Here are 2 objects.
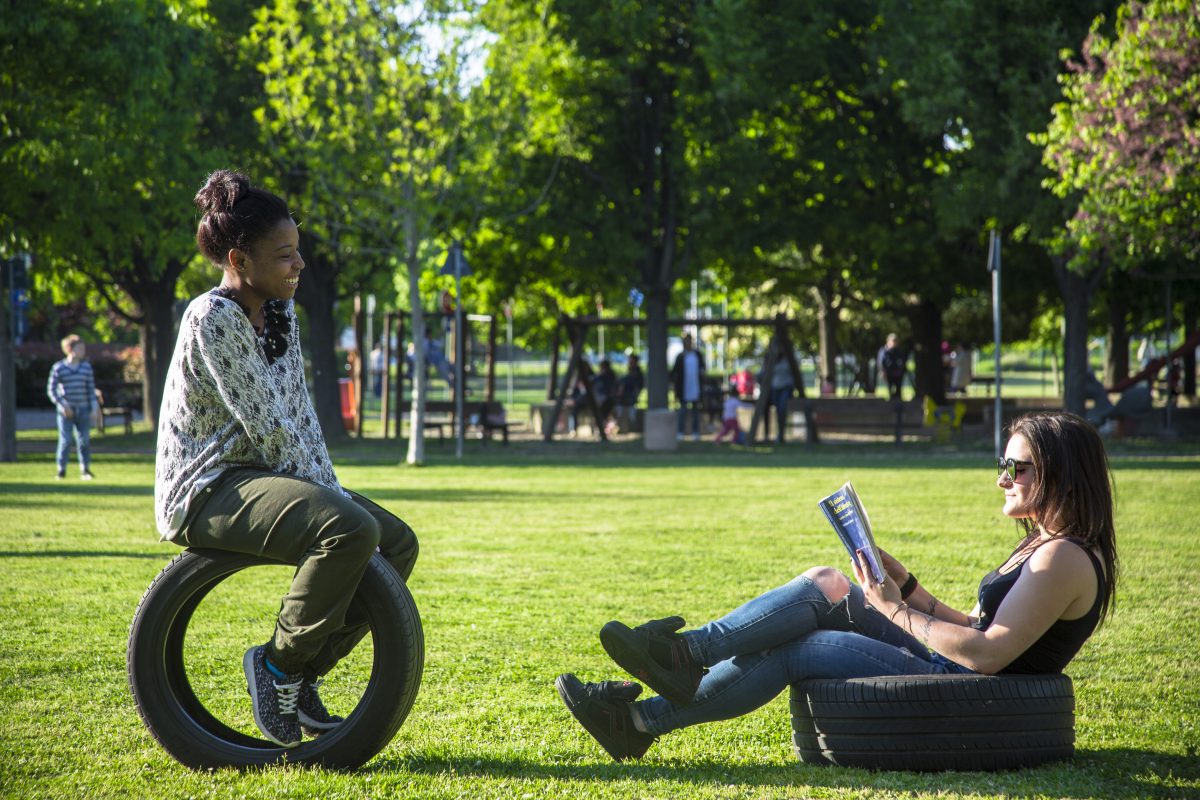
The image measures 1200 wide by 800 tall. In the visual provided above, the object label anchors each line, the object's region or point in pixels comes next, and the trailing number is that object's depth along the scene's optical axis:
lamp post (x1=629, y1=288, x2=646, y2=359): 31.78
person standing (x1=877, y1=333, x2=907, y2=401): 35.84
